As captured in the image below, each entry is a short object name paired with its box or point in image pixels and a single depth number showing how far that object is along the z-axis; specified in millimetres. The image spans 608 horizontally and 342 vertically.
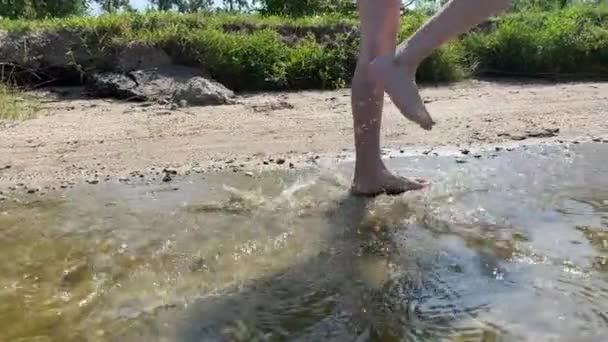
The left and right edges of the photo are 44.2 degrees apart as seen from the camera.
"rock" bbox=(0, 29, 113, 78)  5824
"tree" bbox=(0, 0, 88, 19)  10914
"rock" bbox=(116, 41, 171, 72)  5882
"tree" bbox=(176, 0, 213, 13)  20750
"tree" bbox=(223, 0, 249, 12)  17081
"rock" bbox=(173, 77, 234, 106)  5223
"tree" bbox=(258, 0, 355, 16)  9156
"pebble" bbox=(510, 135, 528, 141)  4353
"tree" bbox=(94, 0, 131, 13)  14238
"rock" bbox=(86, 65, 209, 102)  5418
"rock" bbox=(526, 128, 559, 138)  4395
